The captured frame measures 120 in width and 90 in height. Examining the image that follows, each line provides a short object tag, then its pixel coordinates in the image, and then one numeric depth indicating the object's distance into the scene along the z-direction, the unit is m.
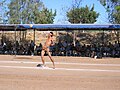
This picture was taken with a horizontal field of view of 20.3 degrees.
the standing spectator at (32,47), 27.12
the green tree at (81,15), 44.03
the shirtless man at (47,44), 15.08
